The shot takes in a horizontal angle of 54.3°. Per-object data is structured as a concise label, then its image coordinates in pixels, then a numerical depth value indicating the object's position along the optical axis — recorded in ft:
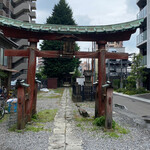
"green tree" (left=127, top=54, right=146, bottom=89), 73.46
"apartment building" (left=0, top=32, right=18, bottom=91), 46.14
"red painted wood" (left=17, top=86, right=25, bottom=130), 20.35
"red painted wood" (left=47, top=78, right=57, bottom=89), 98.02
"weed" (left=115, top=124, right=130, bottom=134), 20.42
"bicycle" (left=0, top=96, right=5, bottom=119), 26.68
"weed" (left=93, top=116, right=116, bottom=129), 22.67
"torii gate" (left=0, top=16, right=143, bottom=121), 23.76
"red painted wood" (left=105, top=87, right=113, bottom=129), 20.85
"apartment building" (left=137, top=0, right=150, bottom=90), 66.74
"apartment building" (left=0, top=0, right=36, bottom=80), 107.65
